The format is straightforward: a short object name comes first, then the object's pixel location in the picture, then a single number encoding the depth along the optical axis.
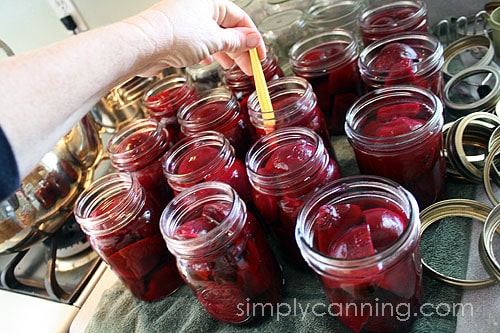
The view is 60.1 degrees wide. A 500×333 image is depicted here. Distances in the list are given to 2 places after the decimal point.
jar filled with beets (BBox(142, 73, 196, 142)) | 0.87
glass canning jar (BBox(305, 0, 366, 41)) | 0.92
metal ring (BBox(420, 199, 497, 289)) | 0.56
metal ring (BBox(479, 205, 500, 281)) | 0.46
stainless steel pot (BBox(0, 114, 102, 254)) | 0.81
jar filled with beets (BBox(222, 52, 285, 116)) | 0.81
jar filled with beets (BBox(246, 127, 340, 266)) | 0.55
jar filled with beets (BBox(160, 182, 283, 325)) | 0.53
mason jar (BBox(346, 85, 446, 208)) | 0.55
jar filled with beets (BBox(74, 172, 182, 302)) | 0.65
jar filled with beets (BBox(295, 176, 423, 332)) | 0.43
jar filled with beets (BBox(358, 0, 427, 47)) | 0.75
